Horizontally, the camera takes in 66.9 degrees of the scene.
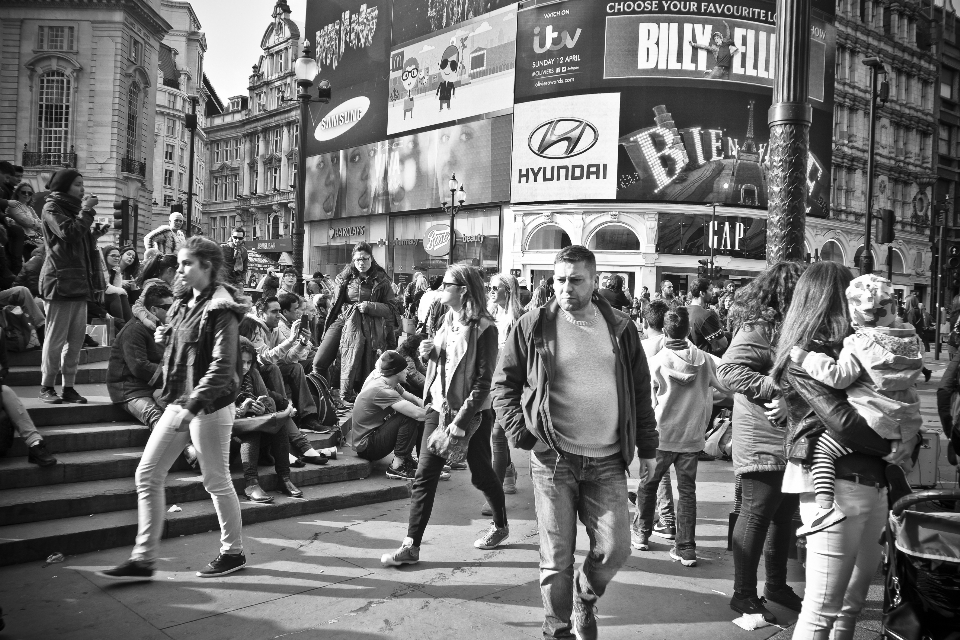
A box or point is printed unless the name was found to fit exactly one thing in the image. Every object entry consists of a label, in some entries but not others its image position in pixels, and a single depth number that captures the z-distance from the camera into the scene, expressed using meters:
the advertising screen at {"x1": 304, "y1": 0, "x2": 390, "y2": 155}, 48.72
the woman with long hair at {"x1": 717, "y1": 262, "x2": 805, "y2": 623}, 4.02
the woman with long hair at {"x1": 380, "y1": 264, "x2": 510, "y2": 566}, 4.74
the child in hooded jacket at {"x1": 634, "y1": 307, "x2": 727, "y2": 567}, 5.04
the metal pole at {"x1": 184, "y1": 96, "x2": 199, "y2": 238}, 21.35
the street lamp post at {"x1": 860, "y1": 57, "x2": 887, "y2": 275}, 16.86
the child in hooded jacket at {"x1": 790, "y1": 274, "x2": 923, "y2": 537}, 2.93
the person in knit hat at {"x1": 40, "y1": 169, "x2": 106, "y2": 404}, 6.46
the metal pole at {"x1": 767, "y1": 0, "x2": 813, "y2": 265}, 5.45
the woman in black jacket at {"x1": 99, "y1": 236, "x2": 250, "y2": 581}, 4.27
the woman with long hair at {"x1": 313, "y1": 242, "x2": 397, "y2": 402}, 8.26
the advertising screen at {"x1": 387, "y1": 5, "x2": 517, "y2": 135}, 40.09
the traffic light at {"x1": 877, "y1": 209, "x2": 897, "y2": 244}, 16.83
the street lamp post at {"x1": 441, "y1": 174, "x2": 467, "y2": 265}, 27.21
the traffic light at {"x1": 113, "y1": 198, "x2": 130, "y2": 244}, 16.41
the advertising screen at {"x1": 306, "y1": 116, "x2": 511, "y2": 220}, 40.25
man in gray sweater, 3.46
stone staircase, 4.78
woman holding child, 2.98
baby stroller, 2.77
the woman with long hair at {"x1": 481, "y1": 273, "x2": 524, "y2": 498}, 6.32
